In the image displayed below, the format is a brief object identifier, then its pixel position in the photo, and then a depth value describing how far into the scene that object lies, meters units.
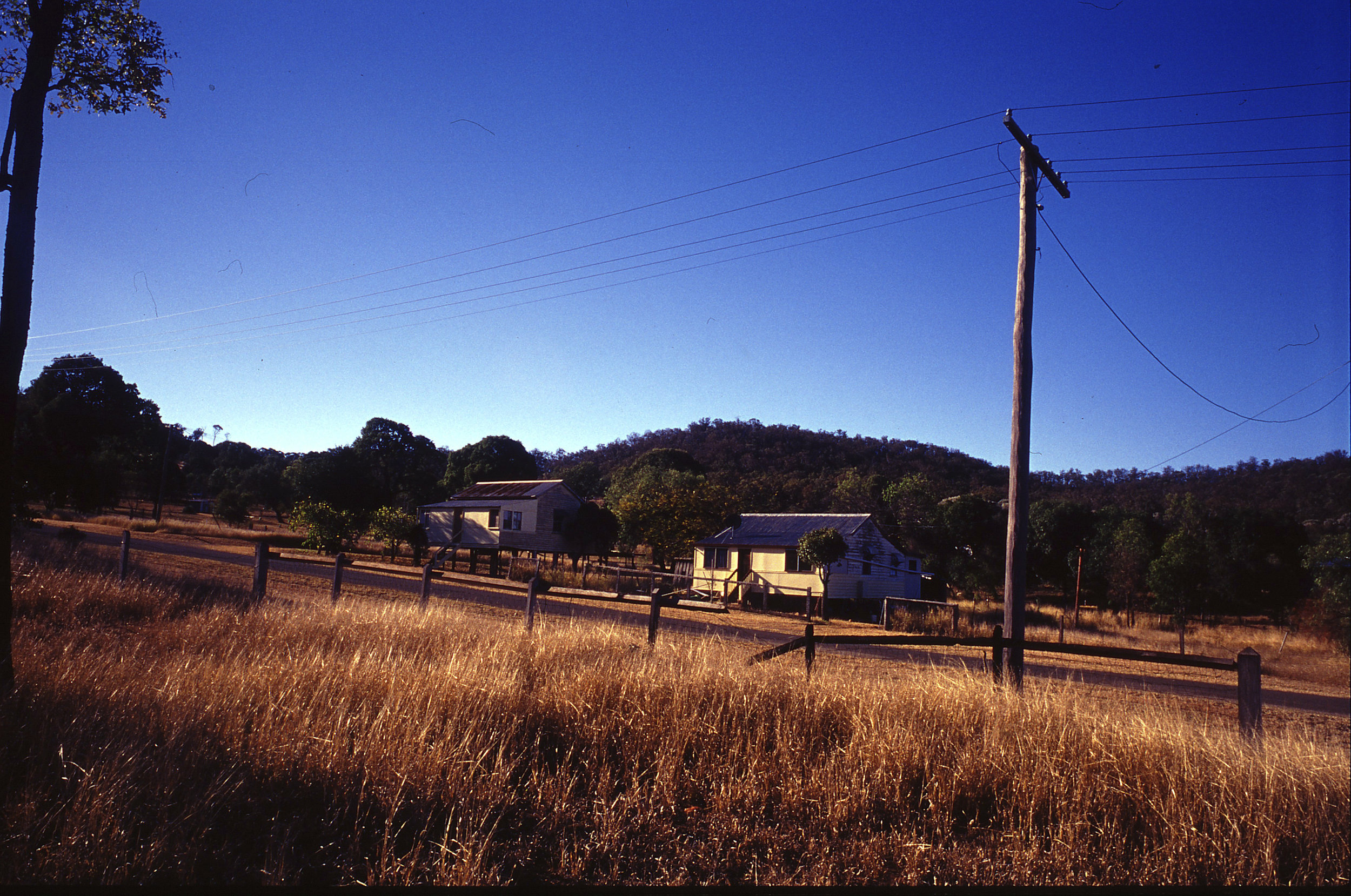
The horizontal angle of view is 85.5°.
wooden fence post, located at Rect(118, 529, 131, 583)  14.09
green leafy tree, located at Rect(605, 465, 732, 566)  45.25
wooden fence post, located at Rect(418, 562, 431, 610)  13.59
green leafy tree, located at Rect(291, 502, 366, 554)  43.31
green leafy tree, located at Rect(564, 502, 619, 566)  42.22
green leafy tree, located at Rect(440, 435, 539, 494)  73.50
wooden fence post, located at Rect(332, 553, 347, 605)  14.09
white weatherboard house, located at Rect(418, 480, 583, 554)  40.69
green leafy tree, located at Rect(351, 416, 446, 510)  66.50
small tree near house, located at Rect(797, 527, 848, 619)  31.69
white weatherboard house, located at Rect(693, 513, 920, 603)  35.84
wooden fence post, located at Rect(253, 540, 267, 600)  13.34
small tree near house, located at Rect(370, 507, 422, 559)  42.50
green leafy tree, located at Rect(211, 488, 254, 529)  51.59
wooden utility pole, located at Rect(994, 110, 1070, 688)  8.84
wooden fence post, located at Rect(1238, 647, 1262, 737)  6.76
